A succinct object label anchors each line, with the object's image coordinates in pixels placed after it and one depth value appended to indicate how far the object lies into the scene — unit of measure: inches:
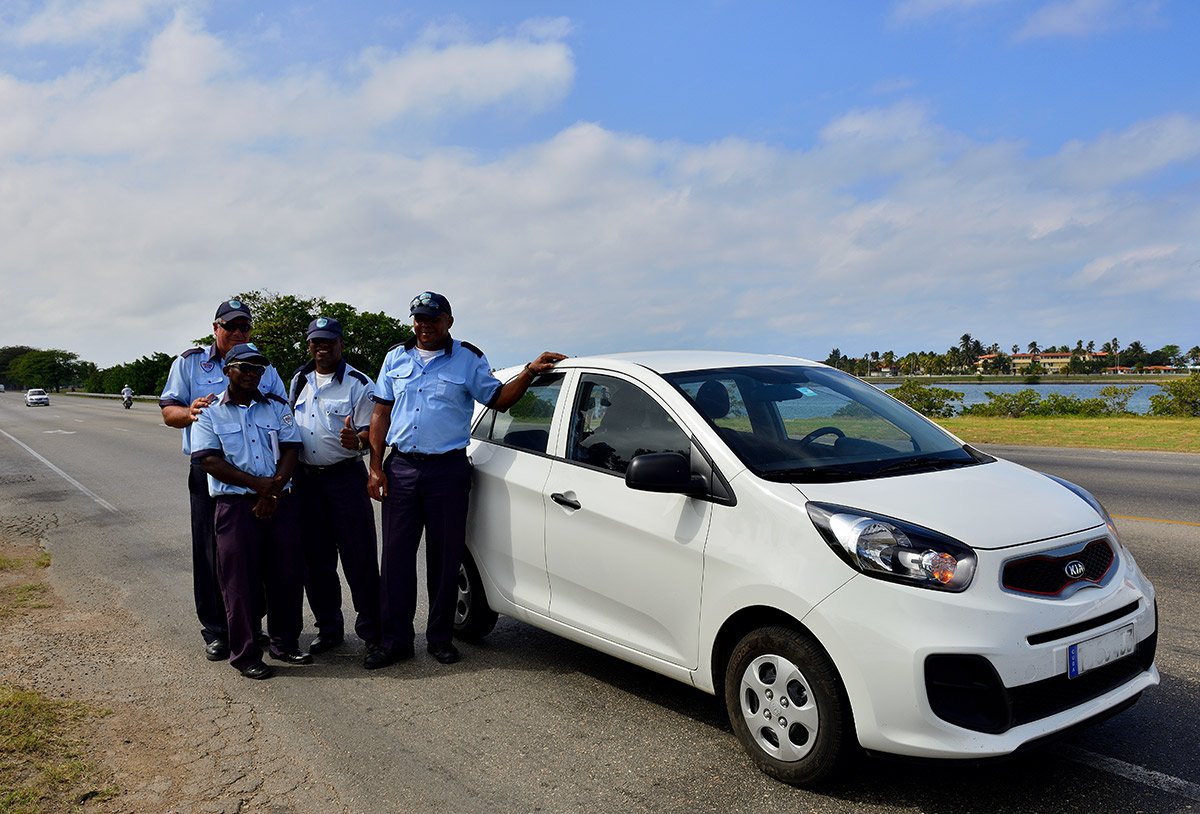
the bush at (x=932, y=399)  1070.1
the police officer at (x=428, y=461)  208.1
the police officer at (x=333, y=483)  217.8
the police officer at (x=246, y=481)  204.5
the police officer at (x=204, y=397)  216.8
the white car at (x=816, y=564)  126.6
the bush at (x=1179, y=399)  952.9
